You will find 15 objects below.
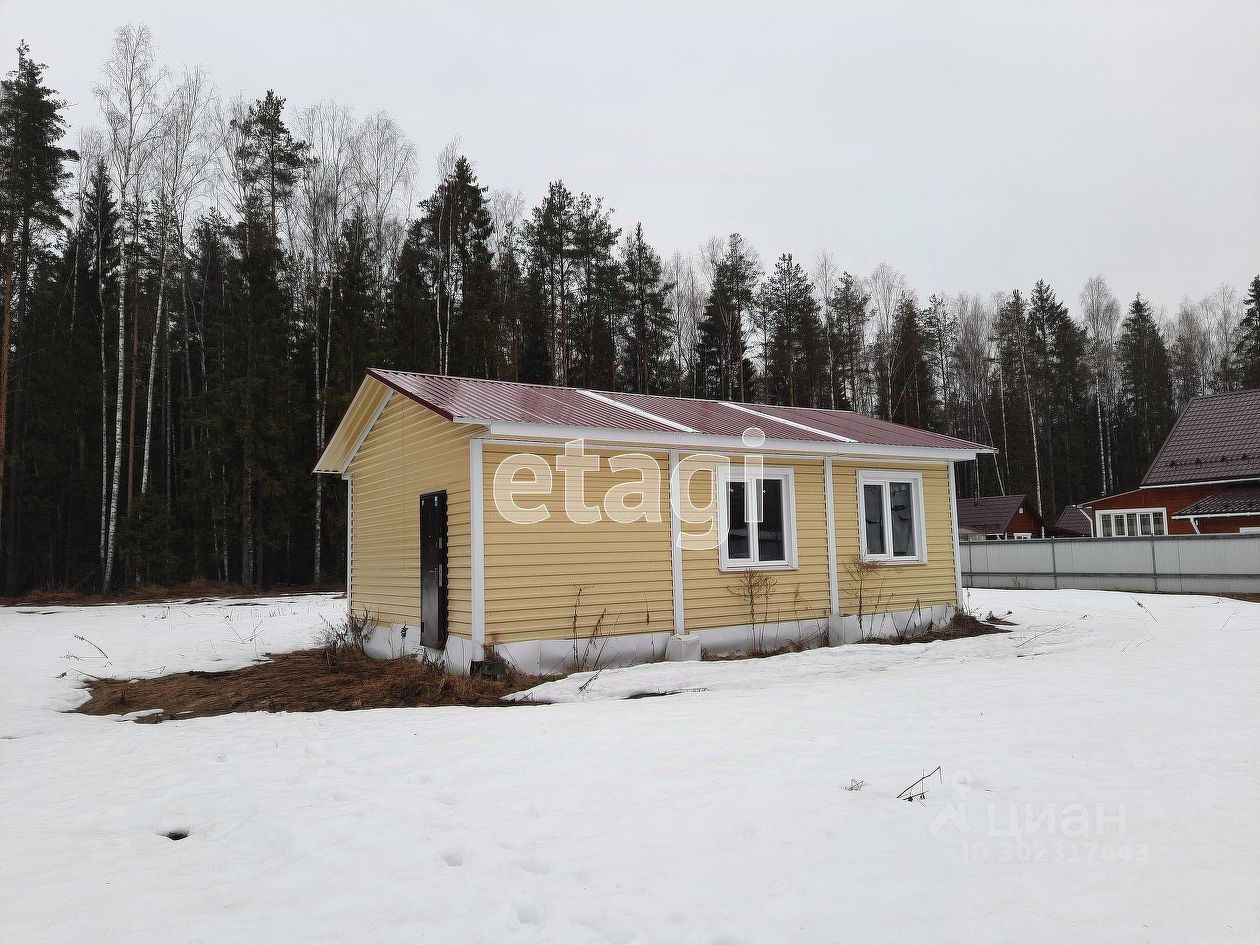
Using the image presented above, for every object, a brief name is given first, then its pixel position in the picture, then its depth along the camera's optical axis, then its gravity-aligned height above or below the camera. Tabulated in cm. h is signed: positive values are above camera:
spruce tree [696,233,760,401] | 3144 +879
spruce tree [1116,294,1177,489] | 4138 +718
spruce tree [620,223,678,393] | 3038 +861
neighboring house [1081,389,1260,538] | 2197 +118
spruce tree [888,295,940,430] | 3603 +716
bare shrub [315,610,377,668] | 1072 -147
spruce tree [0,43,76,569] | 2045 +1097
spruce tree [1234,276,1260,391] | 3788 +880
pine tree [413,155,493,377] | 2603 +957
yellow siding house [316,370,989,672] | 872 +14
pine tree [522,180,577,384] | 2931 +1087
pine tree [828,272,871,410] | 3425 +907
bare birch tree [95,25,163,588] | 2259 +1340
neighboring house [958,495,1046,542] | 3453 +36
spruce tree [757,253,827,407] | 3244 +824
